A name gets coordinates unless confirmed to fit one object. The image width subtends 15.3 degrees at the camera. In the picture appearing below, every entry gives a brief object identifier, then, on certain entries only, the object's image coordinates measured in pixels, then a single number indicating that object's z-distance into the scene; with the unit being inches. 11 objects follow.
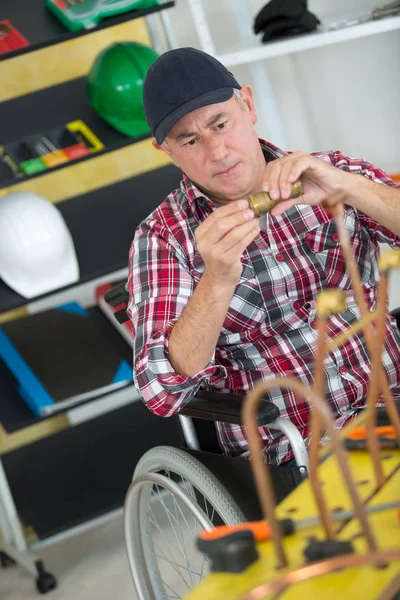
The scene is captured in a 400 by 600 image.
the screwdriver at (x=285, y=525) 60.8
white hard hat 109.7
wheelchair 78.1
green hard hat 112.0
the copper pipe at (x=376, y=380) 60.8
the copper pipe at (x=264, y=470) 50.1
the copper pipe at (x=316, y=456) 56.4
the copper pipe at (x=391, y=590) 52.3
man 82.6
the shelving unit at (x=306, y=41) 112.0
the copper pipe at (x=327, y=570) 51.3
